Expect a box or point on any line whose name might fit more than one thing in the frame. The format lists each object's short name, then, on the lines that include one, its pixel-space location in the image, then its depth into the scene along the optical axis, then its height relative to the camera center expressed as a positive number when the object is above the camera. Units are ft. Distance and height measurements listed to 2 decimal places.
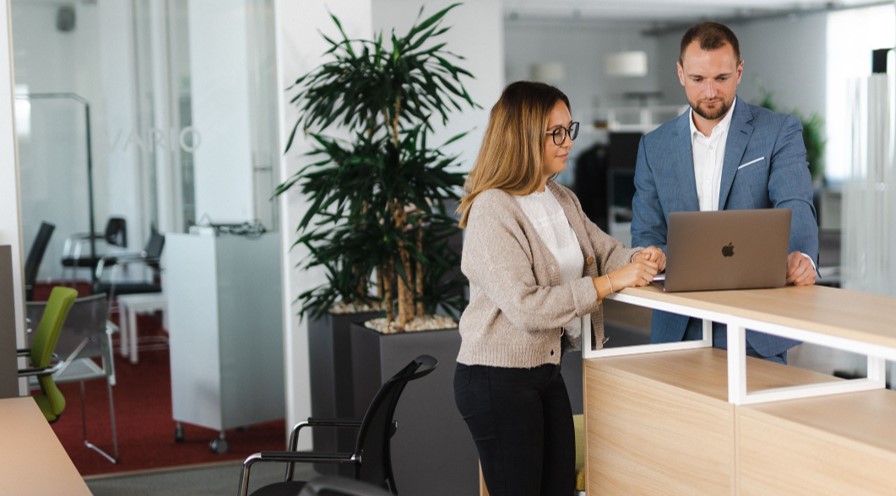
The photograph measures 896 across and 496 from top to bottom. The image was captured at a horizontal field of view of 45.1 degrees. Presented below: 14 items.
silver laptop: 8.37 -0.53
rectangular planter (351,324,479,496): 14.93 -3.28
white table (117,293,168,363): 18.42 -2.00
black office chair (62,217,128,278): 17.75 -0.82
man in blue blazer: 10.14 +0.24
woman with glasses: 8.68 -0.82
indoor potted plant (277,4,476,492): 15.28 -0.38
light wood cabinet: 7.07 -1.67
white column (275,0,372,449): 18.20 +1.81
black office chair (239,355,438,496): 9.43 -2.31
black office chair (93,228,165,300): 18.22 -1.23
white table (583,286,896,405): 6.95 -0.95
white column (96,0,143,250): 17.74 +1.52
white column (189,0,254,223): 18.53 +1.49
